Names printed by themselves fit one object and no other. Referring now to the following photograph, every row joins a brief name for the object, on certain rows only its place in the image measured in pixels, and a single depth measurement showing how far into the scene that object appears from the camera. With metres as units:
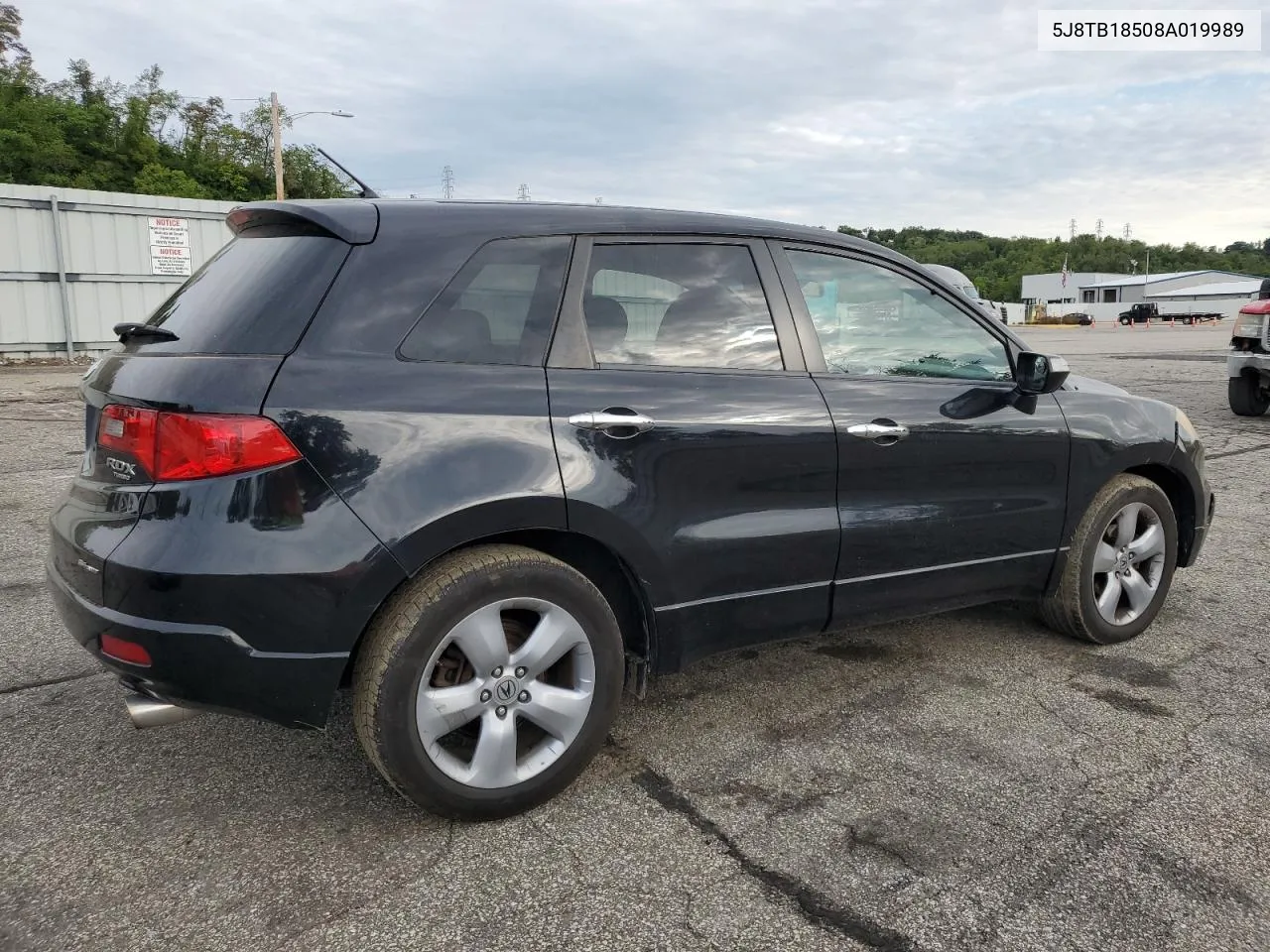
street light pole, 28.67
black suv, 2.28
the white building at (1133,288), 109.56
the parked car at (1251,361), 10.12
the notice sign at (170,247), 17.11
